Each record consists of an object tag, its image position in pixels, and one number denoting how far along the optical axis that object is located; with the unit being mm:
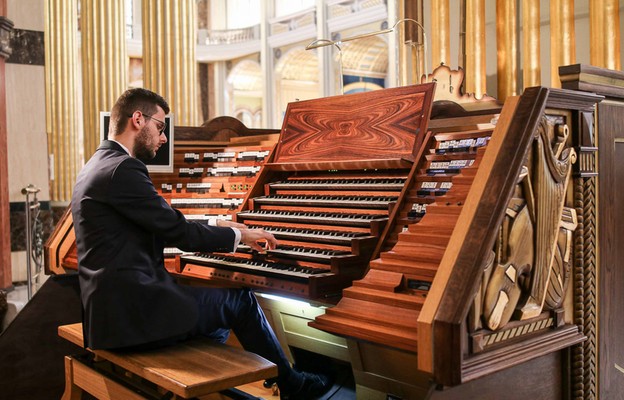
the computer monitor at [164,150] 4234
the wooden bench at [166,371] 2264
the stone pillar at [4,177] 5180
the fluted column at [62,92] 10742
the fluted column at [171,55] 7461
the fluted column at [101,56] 8945
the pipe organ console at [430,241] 2072
